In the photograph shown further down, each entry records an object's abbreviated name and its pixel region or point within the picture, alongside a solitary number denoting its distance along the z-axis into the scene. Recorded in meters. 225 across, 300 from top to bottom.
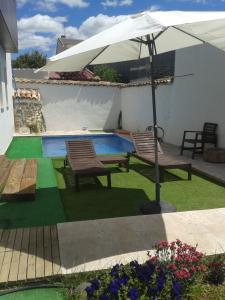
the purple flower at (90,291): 2.21
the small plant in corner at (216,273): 2.75
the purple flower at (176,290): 2.22
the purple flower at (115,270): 2.42
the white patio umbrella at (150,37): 2.85
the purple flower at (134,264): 2.51
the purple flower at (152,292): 2.26
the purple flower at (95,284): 2.28
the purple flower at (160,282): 2.27
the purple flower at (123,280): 2.29
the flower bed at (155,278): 2.23
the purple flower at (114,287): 2.17
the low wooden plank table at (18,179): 4.79
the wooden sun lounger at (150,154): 6.04
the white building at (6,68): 6.55
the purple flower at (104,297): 2.09
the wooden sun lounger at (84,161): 5.46
